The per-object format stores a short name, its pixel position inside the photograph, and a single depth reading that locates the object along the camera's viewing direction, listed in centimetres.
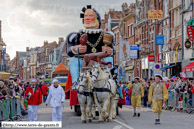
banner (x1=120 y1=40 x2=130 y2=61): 5550
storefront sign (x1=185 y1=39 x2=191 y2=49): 3779
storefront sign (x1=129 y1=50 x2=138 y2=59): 5644
